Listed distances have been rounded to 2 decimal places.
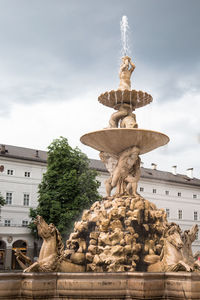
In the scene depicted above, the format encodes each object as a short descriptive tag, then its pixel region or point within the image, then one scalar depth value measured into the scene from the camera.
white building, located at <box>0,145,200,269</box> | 37.78
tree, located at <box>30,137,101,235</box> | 28.22
